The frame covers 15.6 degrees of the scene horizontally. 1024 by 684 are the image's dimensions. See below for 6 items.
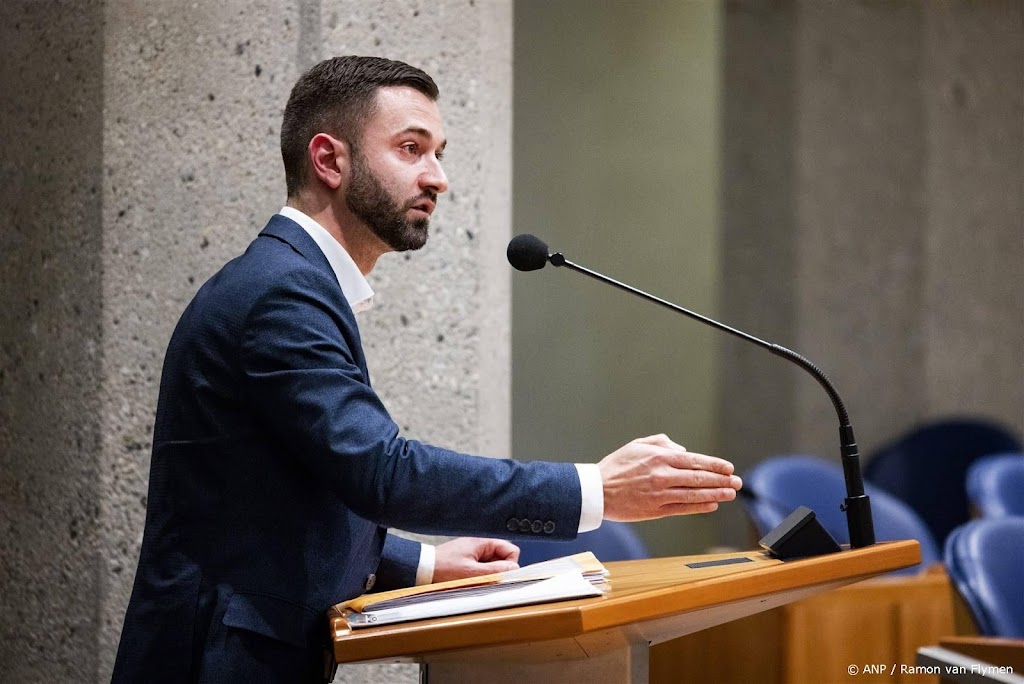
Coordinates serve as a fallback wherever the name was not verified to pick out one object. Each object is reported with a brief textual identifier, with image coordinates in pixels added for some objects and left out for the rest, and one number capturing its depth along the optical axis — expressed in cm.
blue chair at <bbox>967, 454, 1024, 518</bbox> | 673
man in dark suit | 443
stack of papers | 430
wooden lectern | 424
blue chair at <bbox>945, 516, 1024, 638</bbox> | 505
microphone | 459
